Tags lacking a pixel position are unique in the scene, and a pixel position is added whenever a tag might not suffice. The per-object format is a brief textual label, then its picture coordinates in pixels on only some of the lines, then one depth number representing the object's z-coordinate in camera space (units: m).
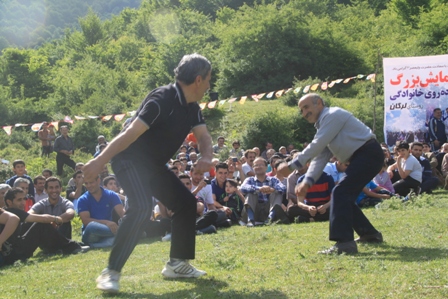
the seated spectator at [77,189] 13.37
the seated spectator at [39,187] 13.41
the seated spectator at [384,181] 13.87
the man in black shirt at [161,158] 5.46
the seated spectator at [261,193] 11.98
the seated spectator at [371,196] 13.17
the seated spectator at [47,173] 14.99
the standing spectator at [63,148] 20.17
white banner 17.61
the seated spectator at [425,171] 15.05
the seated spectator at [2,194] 9.75
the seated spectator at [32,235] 9.04
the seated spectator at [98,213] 10.16
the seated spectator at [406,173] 14.34
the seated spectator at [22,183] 10.75
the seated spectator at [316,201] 11.48
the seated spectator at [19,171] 13.80
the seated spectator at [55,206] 10.20
